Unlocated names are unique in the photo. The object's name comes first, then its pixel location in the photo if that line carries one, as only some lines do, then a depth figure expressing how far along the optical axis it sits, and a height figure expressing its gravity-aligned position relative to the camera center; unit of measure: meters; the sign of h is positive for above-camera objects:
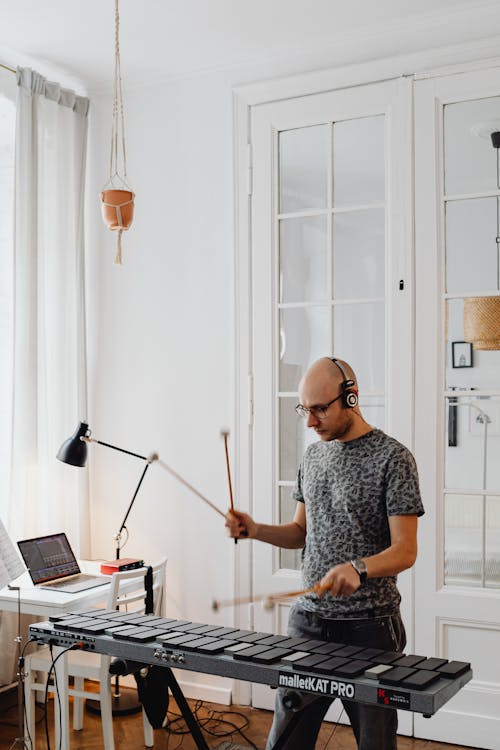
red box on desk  3.68 -0.84
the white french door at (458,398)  3.48 -0.12
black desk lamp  3.76 -0.34
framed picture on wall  3.54 +0.07
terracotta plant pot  3.37 +0.65
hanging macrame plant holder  3.36 +0.65
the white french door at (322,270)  3.65 +0.45
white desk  3.23 -0.90
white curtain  3.92 +0.29
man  2.27 -0.45
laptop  3.52 -0.82
